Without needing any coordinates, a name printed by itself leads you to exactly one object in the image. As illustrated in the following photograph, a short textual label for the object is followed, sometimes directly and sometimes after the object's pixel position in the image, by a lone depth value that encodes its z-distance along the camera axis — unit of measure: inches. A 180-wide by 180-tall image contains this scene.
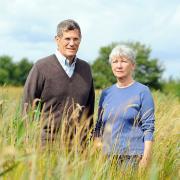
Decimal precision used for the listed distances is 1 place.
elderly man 193.5
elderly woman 184.7
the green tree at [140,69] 2763.3
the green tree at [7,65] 3147.1
